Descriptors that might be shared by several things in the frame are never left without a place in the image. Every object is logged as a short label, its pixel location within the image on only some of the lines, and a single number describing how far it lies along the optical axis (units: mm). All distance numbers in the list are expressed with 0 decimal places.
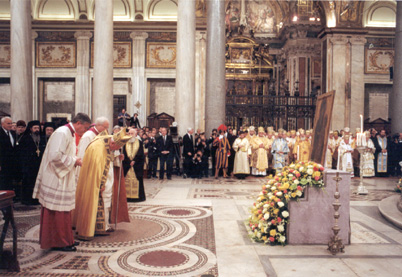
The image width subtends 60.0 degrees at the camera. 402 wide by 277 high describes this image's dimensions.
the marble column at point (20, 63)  12633
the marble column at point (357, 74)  19016
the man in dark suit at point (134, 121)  15616
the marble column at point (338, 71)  19031
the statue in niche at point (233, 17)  24791
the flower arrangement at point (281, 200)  5004
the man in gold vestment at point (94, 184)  5168
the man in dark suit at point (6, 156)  8008
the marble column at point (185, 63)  13016
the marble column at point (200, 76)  18656
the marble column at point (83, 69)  19625
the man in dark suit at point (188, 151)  12453
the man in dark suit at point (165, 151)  11833
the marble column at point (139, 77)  19547
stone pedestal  5059
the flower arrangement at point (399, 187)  8681
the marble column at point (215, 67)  13367
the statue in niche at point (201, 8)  18625
